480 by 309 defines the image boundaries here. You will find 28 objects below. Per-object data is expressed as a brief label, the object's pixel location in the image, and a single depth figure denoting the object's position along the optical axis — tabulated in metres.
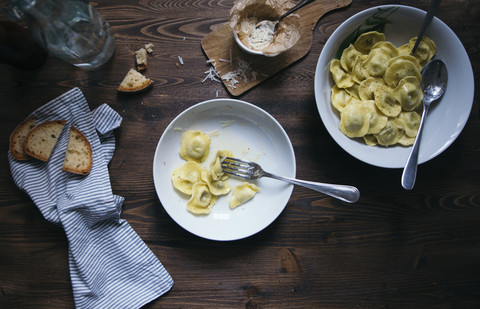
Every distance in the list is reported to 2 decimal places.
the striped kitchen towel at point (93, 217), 0.74
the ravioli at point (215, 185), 0.75
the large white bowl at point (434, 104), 0.71
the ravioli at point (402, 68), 0.73
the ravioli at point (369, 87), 0.74
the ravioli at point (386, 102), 0.73
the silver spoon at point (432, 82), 0.73
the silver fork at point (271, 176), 0.70
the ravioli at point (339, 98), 0.73
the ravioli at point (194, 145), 0.74
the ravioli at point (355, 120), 0.72
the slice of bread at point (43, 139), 0.73
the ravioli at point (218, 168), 0.74
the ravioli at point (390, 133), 0.73
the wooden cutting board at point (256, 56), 0.76
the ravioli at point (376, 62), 0.73
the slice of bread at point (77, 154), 0.73
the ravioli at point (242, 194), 0.75
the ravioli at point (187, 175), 0.75
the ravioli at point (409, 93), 0.73
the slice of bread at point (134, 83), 0.75
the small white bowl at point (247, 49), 0.73
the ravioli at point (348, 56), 0.73
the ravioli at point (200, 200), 0.74
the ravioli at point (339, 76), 0.73
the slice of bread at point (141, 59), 0.76
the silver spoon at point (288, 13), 0.72
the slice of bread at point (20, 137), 0.74
